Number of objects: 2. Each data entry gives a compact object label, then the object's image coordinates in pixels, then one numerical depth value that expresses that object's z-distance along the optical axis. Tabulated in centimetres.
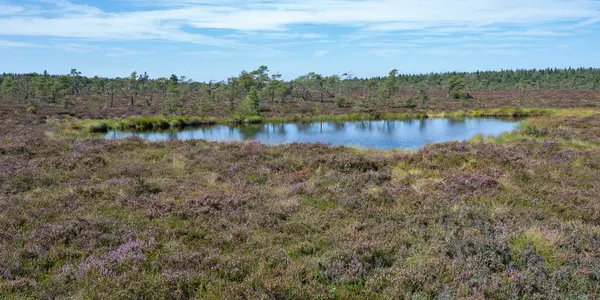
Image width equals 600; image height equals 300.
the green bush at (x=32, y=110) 6373
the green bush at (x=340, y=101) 9456
